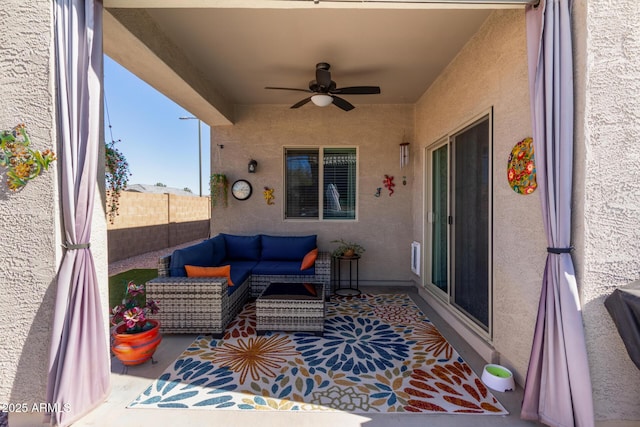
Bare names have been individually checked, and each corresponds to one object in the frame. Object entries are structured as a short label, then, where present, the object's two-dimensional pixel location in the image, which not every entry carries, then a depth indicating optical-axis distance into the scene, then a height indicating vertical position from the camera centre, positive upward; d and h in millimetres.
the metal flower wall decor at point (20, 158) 1671 +353
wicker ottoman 2916 -1088
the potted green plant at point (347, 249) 4402 -608
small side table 4355 -1127
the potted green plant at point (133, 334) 2275 -1035
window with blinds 4871 +561
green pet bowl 2070 -1292
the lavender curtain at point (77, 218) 1681 -26
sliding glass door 2697 -102
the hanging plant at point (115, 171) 2316 +387
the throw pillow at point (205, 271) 3029 -653
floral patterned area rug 1950 -1358
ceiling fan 3103 +1491
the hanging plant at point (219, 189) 4750 +438
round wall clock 4805 +439
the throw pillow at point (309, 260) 3999 -698
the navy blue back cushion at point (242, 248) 4480 -574
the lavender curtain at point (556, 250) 1576 -229
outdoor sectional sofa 2842 -793
